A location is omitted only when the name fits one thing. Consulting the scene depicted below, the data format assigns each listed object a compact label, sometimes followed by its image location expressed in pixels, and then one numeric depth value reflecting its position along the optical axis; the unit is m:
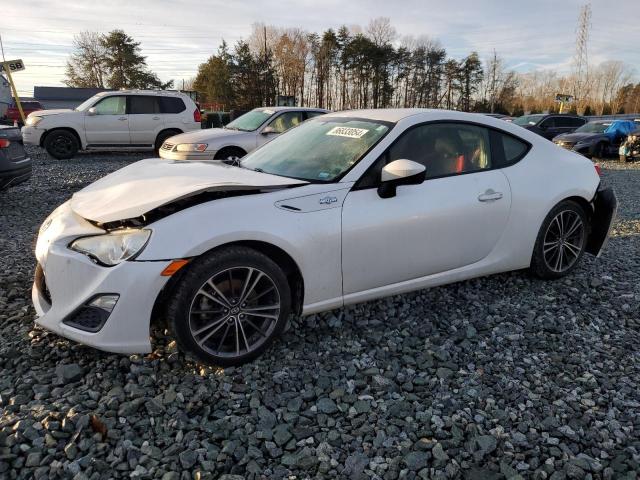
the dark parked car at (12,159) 6.40
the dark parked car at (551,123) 20.15
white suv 12.45
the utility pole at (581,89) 58.53
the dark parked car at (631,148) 16.39
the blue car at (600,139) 17.33
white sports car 2.62
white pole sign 17.09
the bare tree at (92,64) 55.16
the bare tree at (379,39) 57.94
